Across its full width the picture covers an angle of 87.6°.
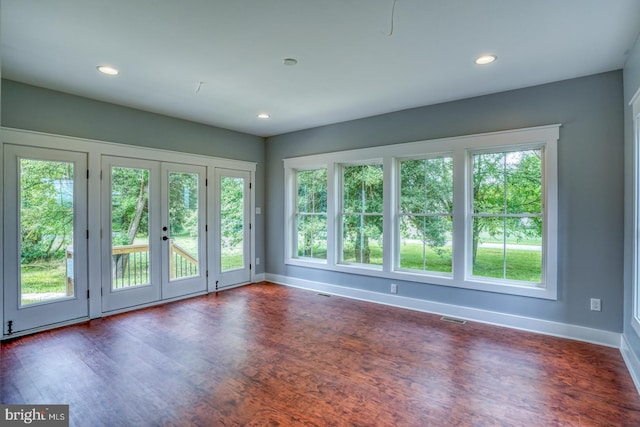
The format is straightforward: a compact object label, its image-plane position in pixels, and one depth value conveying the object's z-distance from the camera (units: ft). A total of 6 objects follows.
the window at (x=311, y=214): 18.51
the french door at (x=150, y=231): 14.10
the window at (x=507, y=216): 12.38
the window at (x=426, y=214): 14.24
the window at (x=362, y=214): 16.31
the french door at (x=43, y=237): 11.56
